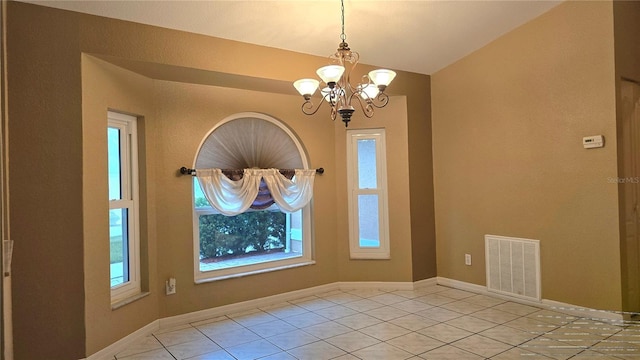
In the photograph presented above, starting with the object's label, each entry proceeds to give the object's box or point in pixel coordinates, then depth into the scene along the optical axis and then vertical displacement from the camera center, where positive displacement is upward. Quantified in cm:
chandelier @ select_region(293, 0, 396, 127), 262 +68
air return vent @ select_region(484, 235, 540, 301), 396 -89
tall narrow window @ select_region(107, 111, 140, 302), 335 -14
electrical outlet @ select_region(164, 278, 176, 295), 368 -89
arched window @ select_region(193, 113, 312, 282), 399 -36
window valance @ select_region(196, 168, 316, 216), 388 -3
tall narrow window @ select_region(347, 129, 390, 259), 479 -12
